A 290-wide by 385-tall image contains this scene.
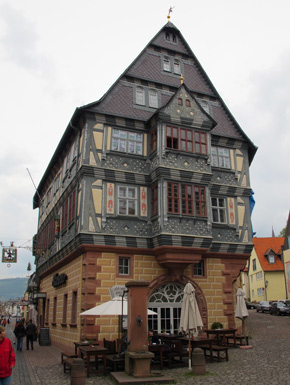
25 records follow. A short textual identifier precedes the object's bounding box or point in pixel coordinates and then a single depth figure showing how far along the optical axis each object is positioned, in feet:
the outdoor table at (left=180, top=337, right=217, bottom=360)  50.31
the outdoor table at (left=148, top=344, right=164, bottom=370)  47.83
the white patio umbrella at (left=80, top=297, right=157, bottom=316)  51.39
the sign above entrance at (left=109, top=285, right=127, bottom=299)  57.03
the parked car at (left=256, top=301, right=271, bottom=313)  148.68
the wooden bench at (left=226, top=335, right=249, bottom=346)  61.87
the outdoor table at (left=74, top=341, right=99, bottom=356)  51.93
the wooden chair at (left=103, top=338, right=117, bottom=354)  50.74
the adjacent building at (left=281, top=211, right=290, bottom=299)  172.73
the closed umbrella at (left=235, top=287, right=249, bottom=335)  64.64
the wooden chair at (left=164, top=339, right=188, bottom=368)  48.55
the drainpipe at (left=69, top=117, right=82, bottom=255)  66.75
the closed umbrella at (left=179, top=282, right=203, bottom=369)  48.02
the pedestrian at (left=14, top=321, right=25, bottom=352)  76.28
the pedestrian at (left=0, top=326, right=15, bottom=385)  28.94
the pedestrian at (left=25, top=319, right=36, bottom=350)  79.10
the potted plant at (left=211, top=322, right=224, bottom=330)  68.69
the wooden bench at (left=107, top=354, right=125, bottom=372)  45.09
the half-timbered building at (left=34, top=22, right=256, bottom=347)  65.57
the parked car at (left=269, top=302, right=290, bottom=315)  133.28
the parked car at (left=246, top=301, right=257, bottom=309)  178.24
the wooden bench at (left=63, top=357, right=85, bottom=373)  44.68
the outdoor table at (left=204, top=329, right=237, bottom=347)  59.61
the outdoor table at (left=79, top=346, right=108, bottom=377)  45.39
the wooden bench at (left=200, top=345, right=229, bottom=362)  49.26
